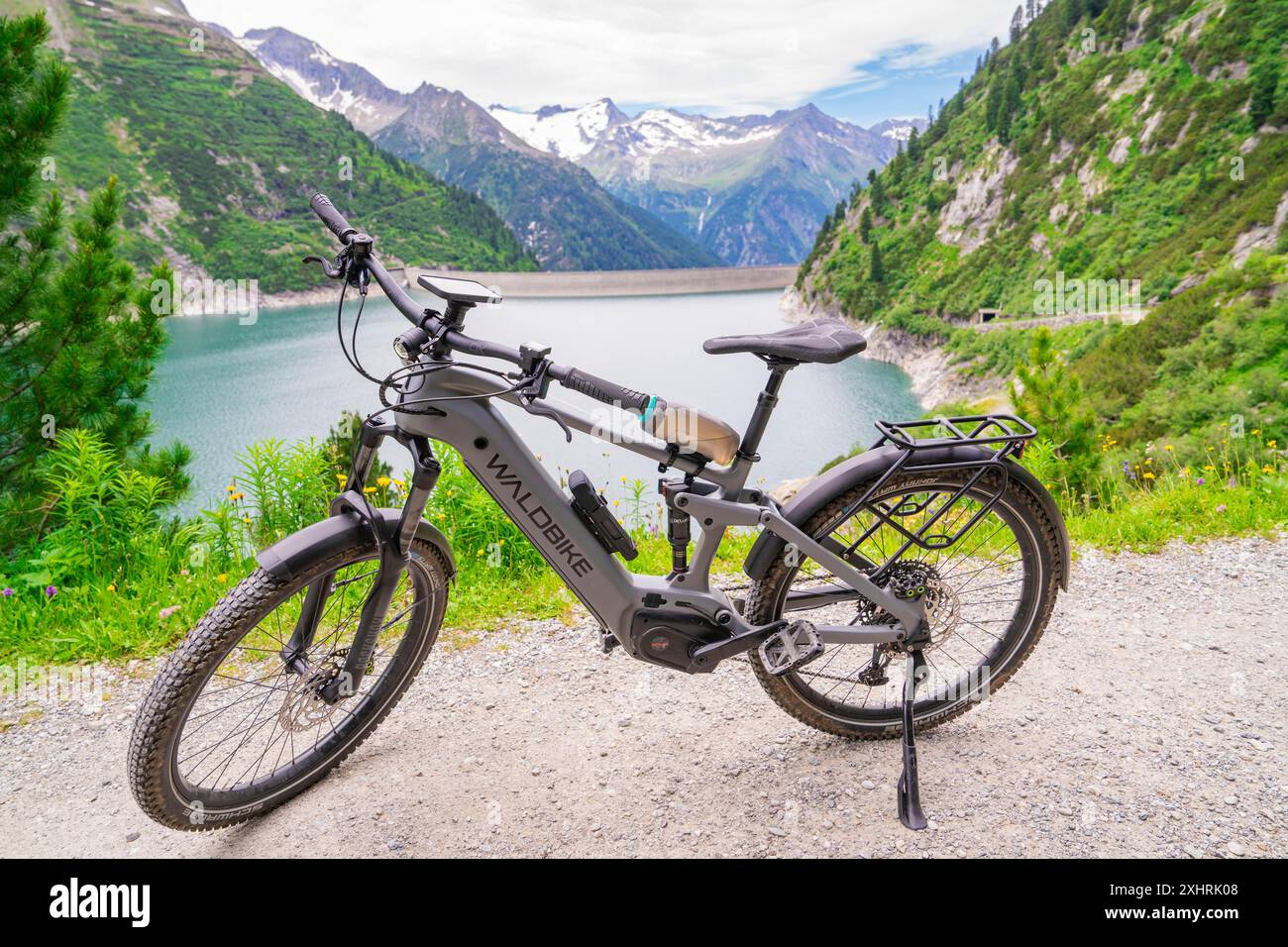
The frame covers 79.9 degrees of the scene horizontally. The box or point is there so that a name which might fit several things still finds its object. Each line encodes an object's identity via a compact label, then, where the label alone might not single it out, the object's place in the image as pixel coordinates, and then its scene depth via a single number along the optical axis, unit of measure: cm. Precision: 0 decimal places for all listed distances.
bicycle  262
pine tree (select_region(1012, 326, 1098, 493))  976
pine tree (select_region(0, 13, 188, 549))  645
